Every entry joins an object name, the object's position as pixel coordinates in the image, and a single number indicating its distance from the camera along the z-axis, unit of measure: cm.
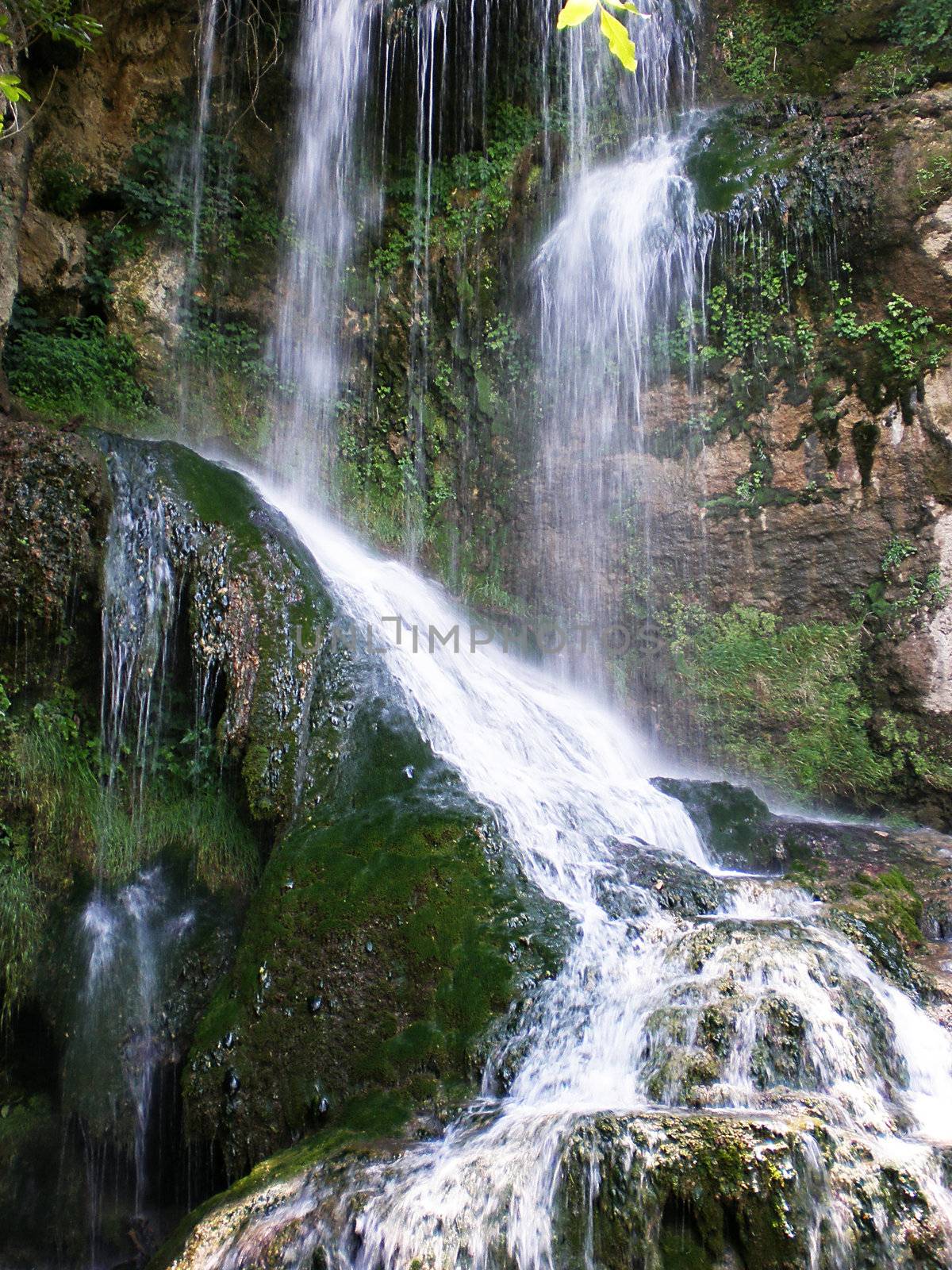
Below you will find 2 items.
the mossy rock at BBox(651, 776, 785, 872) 596
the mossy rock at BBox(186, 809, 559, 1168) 386
